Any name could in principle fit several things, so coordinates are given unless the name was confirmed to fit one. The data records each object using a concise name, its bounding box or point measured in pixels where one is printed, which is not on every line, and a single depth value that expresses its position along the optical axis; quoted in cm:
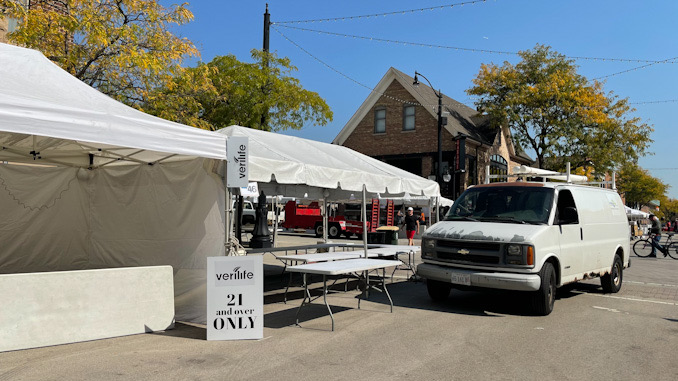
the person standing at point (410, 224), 2198
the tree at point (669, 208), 11065
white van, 788
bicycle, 2131
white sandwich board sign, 642
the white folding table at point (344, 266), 715
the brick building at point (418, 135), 3419
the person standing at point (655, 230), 2172
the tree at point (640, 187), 7212
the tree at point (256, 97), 2042
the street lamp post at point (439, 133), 2795
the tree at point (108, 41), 1204
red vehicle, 2950
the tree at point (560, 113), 3256
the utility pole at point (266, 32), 1833
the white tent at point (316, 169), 829
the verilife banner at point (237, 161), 701
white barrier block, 575
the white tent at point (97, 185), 624
